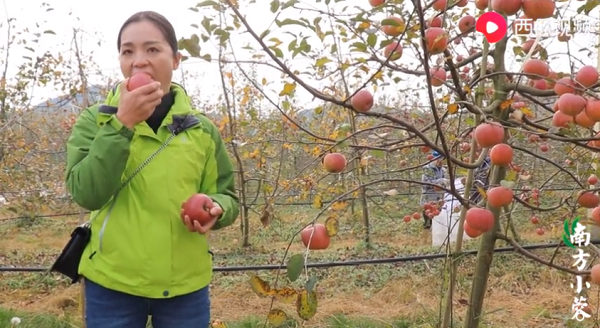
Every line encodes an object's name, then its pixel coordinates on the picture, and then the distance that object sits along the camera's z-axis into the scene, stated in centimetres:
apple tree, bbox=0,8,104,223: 453
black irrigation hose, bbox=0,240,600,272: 309
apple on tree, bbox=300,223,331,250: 118
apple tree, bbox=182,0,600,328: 103
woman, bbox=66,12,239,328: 120
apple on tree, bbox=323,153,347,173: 134
